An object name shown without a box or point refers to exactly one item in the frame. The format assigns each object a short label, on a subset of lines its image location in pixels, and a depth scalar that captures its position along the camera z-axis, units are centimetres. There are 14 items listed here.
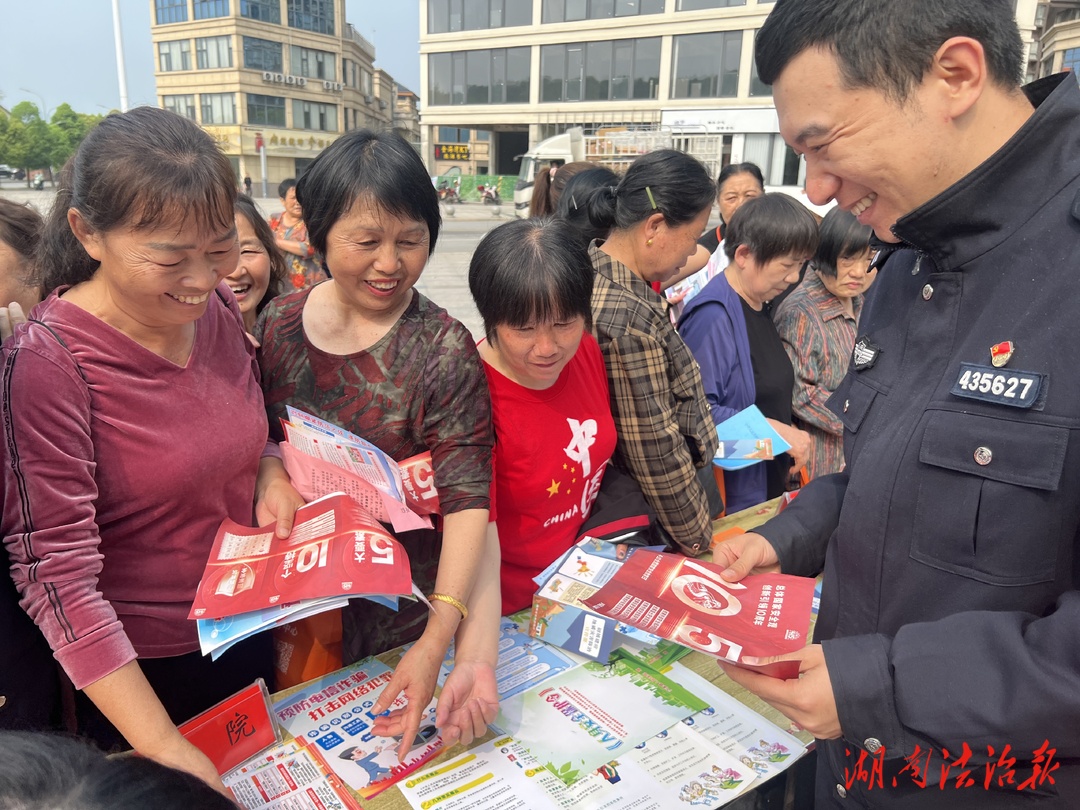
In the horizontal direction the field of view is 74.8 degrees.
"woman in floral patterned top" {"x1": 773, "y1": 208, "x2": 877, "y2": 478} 290
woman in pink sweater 102
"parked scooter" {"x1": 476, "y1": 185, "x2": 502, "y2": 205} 3077
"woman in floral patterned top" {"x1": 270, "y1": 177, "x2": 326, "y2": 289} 430
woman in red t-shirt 161
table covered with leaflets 114
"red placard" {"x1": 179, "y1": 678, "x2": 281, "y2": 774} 117
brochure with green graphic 123
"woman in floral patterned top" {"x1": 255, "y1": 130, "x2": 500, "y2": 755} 138
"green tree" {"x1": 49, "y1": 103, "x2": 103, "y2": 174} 3709
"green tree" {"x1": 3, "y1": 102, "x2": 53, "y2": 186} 3541
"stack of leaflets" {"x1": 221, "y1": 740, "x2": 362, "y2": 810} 113
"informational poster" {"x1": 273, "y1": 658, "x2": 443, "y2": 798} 118
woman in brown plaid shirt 191
